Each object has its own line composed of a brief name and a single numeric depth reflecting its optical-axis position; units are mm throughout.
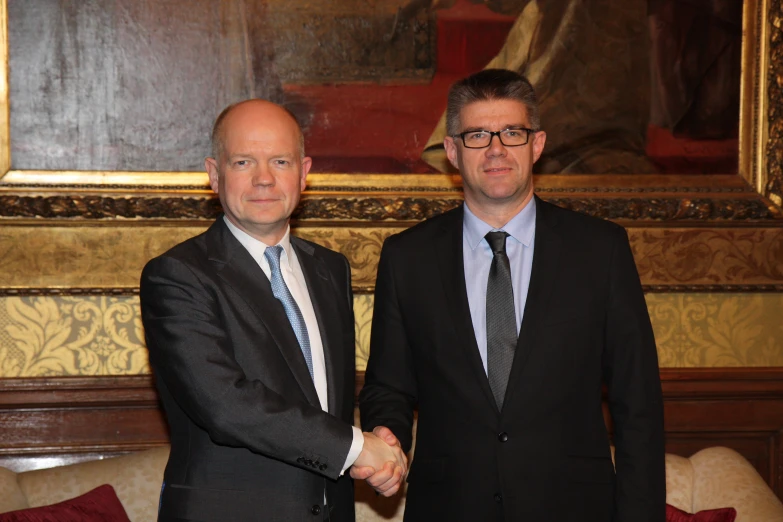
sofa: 3383
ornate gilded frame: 3629
